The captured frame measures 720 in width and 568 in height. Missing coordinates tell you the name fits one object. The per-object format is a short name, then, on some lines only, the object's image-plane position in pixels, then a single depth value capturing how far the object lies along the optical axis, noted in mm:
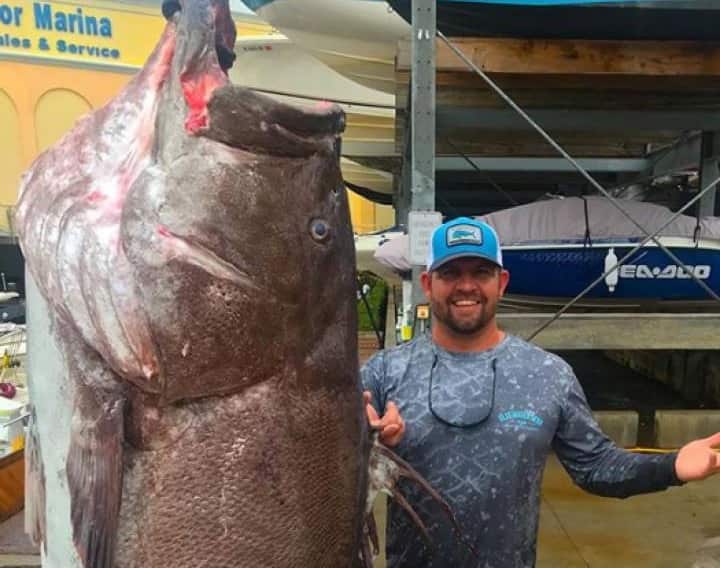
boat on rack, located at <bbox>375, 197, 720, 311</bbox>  5508
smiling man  1991
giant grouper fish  1245
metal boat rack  4289
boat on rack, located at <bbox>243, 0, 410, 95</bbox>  6207
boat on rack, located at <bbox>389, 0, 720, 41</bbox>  4336
